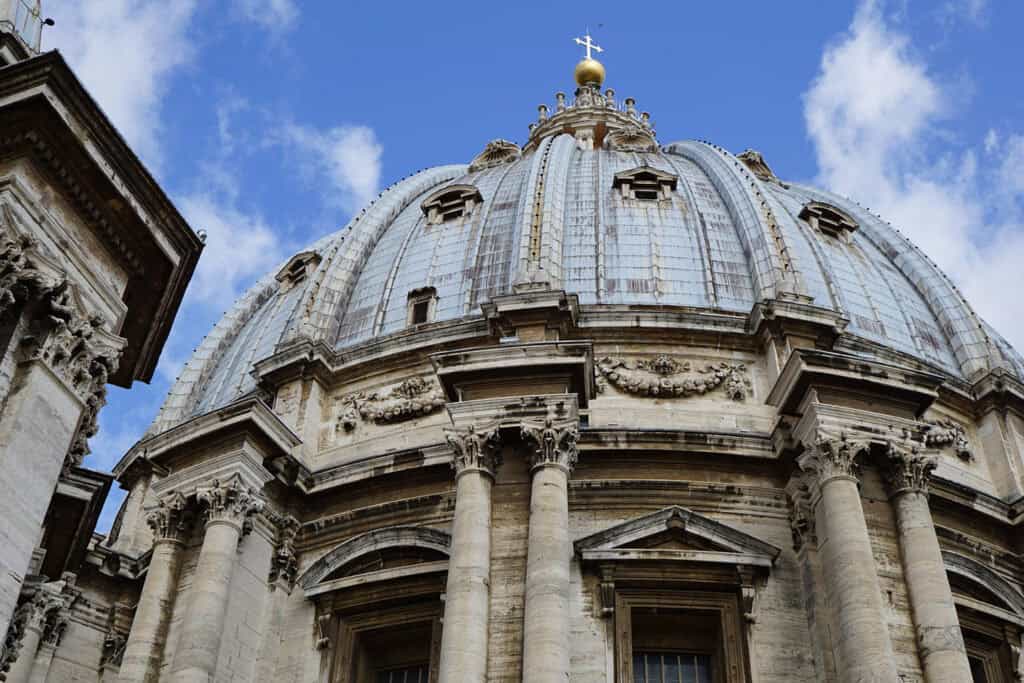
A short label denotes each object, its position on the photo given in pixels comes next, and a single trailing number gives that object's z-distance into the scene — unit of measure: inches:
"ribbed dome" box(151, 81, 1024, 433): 1188.5
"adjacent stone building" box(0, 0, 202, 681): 433.1
